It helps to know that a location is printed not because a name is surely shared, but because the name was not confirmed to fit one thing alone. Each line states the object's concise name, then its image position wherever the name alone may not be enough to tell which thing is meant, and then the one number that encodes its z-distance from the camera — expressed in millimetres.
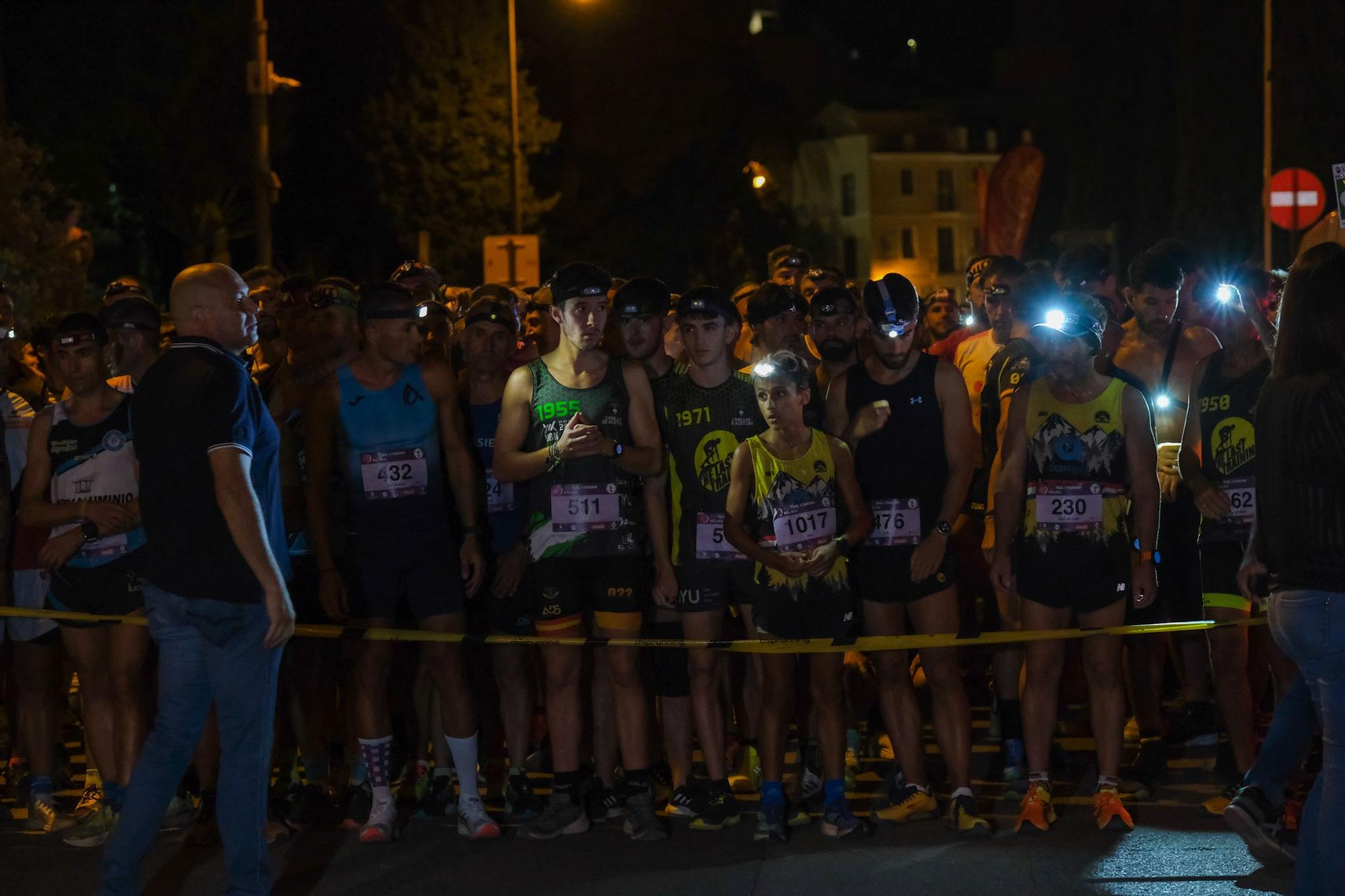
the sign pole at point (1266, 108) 27938
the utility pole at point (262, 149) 21500
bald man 5688
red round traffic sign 22359
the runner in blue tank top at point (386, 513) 7309
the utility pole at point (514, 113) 31703
